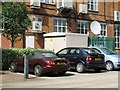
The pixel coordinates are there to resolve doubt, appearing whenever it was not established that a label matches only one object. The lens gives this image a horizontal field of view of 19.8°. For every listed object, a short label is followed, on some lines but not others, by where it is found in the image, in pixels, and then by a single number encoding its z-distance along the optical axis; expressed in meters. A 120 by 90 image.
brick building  29.61
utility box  27.78
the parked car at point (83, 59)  20.59
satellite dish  31.53
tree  23.33
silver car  22.89
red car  18.25
